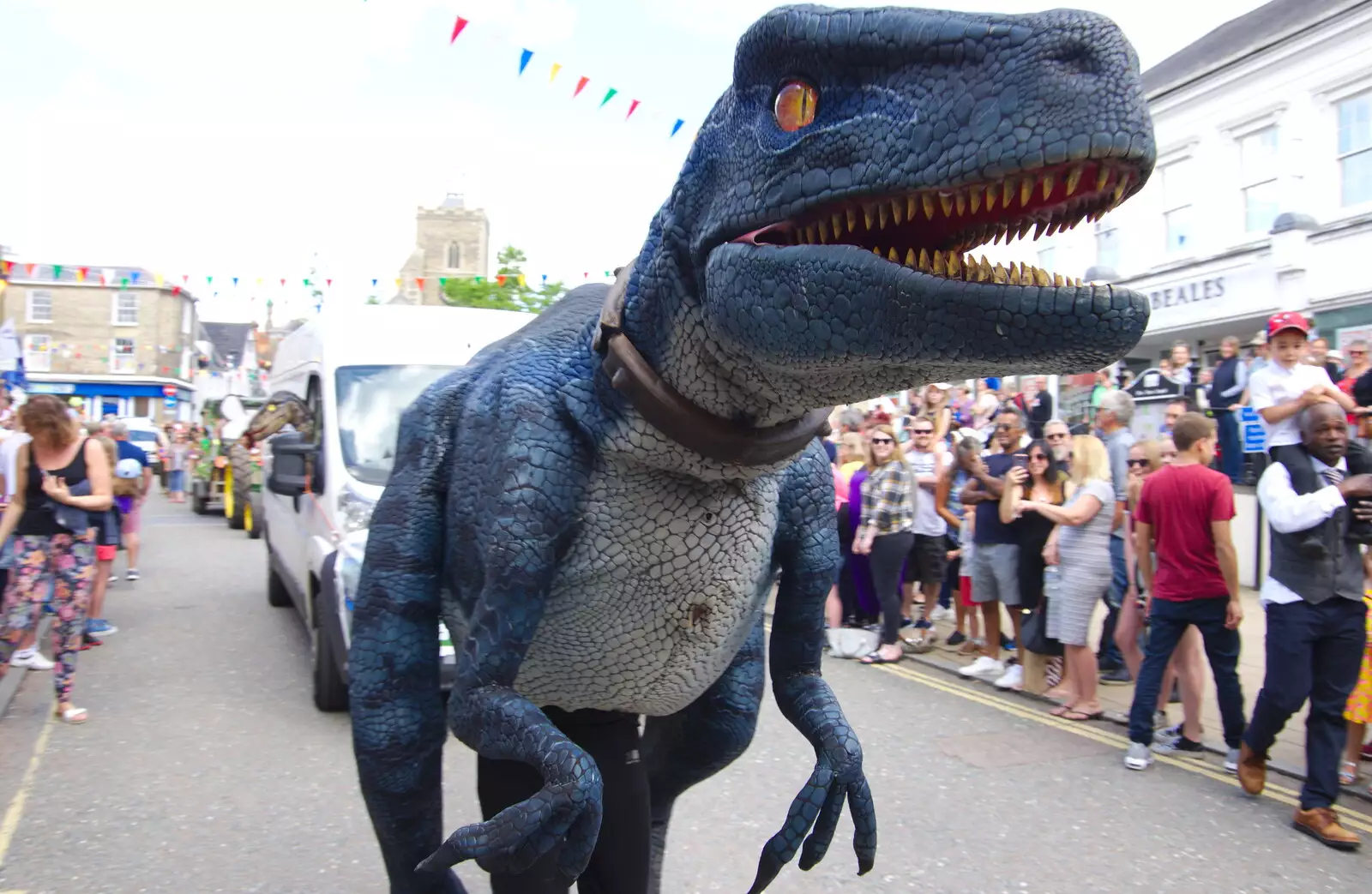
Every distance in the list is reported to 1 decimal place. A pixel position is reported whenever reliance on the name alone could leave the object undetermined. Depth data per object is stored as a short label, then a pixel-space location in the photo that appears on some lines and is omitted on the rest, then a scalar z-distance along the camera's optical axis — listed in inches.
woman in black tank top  230.7
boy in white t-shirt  228.1
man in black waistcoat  172.6
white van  222.2
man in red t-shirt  202.2
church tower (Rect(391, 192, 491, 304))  3127.5
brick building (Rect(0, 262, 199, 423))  1697.8
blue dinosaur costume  46.0
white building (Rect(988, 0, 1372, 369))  555.8
